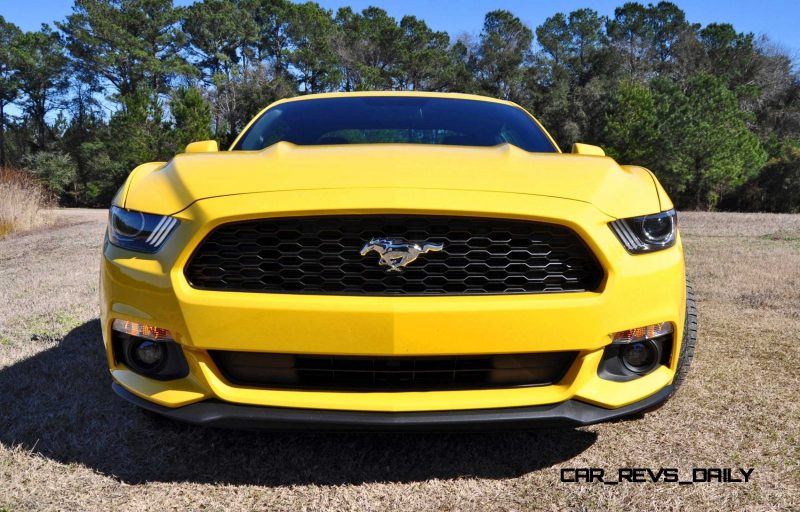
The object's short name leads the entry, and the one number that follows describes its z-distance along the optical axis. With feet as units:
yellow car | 5.26
